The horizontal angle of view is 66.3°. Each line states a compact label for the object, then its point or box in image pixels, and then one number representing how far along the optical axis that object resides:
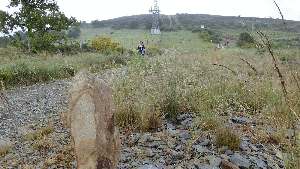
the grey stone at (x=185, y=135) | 2.70
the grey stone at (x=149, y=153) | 2.46
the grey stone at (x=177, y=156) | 2.40
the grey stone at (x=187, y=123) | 2.94
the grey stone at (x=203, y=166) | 2.20
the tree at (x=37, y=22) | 12.03
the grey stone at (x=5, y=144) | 2.91
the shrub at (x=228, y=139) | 2.47
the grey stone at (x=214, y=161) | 2.23
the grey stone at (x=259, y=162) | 2.22
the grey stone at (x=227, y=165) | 2.18
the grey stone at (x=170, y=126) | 2.94
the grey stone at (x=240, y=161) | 2.23
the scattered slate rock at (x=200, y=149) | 2.44
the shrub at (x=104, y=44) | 17.11
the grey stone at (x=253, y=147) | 2.47
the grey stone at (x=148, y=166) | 2.26
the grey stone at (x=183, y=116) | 3.15
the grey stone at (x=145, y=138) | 2.68
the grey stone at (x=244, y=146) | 2.47
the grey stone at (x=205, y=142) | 2.55
